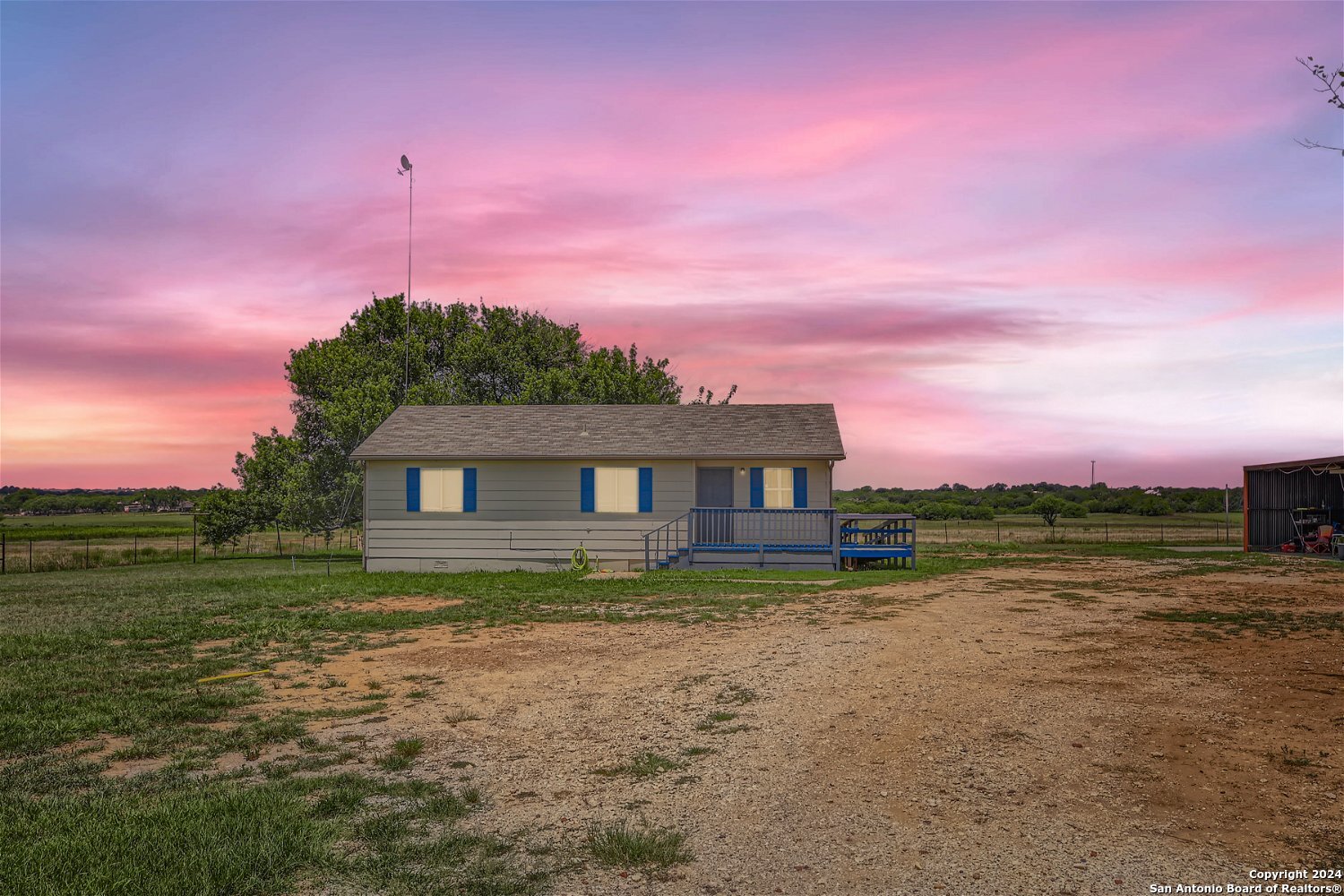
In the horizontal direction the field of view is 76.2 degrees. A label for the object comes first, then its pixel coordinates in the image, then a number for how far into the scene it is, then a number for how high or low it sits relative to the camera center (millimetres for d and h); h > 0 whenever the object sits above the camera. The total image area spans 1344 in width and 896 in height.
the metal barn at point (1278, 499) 28500 -782
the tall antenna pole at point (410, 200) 26766 +9201
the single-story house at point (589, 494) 21812 -261
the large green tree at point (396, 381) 31500 +4299
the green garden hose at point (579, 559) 21609 -1903
